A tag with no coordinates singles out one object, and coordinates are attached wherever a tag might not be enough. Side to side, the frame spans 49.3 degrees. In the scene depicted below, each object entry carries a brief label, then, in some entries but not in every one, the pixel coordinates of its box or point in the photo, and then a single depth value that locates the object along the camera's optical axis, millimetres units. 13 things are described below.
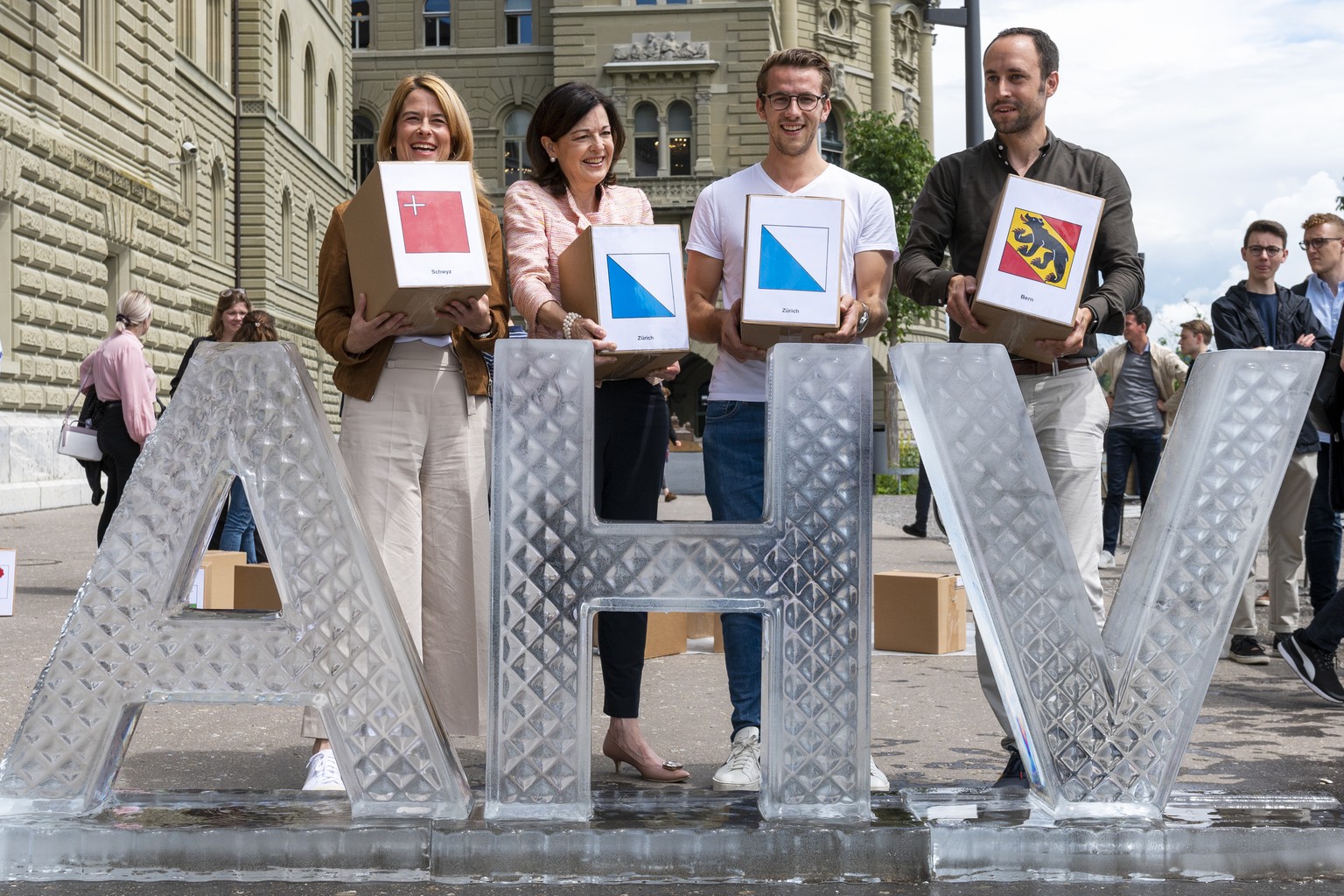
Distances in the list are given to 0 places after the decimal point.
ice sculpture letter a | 3020
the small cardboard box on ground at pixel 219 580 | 6570
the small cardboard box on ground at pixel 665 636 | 6449
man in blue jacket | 6418
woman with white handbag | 8008
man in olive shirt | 3693
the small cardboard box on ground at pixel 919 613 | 6562
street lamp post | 10719
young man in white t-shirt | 3783
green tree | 33844
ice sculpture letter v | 3047
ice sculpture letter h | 2963
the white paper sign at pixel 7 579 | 7043
